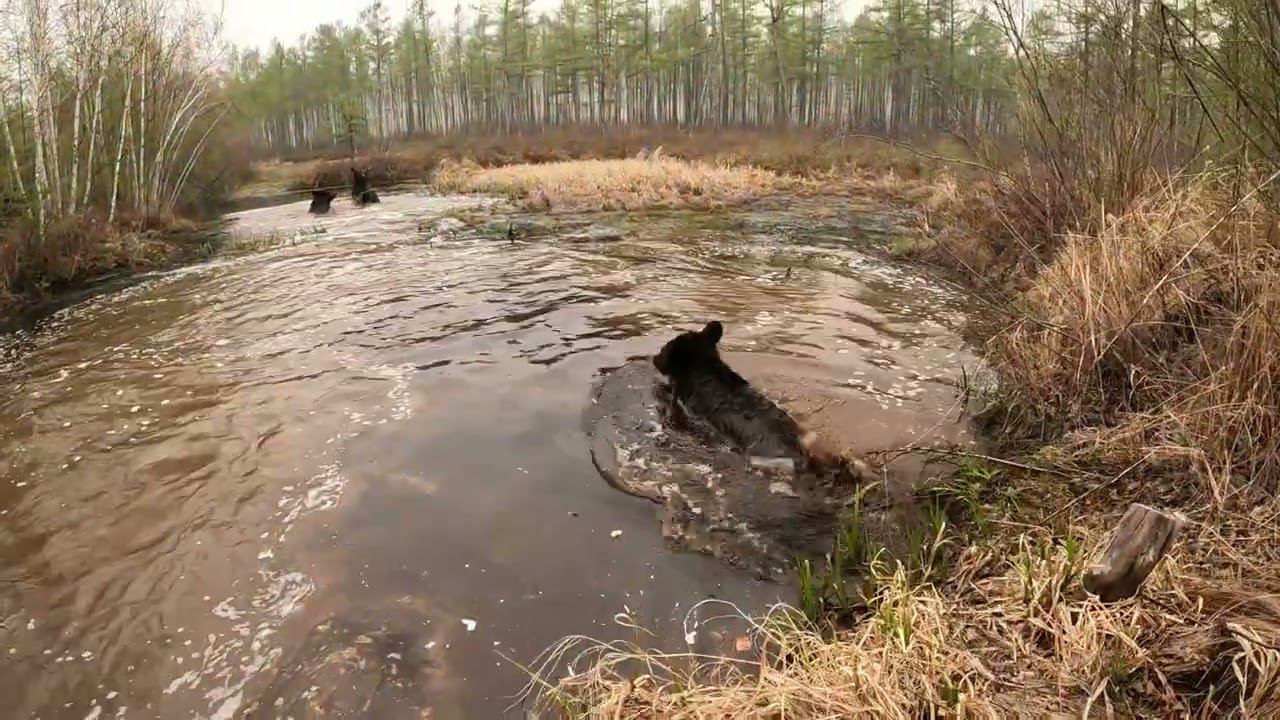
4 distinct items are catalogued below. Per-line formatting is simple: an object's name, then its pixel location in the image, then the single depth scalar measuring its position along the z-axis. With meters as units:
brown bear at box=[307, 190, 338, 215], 20.66
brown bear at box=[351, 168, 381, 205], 22.47
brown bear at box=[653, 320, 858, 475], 4.68
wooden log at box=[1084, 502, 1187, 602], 2.41
